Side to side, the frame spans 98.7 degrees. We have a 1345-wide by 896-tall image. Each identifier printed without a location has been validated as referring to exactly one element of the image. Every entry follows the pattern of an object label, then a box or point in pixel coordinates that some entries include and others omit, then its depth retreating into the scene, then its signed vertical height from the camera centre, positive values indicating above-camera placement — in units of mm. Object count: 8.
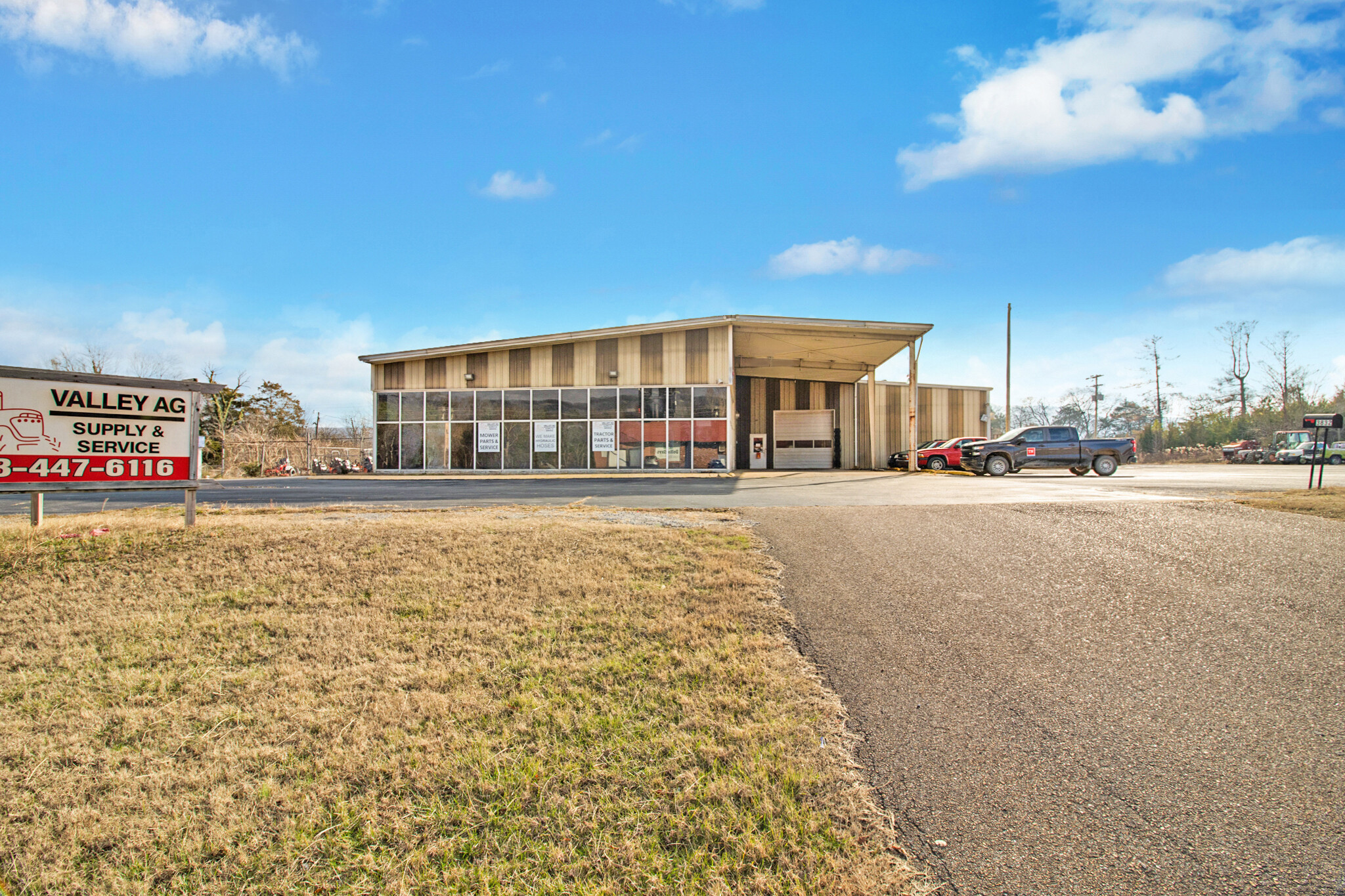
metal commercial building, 20797 +2099
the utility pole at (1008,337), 31438 +5850
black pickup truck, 19031 -327
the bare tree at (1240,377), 44750 +4965
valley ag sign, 6195 +260
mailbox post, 11883 +300
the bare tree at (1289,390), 42656 +3623
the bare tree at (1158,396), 47959 +3709
